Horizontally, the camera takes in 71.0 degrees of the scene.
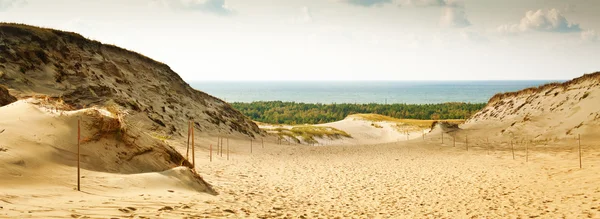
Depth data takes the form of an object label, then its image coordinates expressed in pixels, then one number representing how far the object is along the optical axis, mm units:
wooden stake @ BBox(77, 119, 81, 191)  9547
